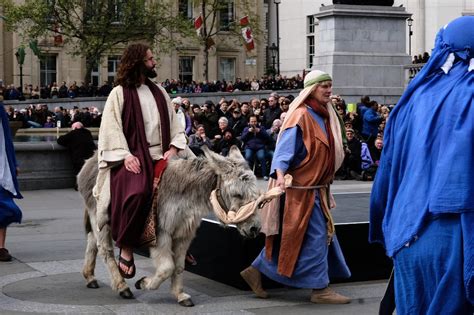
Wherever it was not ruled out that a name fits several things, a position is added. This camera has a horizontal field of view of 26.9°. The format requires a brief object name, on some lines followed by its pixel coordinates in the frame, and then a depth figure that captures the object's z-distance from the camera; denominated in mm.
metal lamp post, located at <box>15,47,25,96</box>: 54000
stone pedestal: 30812
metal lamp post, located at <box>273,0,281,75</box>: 63031
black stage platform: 9000
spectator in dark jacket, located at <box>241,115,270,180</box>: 22400
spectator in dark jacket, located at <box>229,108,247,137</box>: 23938
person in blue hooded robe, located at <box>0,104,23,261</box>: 10867
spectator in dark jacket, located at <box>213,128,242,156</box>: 21859
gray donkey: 7793
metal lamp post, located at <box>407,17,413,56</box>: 54562
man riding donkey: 8086
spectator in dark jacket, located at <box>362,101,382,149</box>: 23853
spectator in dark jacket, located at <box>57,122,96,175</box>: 19703
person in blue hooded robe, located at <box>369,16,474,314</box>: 4504
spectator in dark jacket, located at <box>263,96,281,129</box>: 24344
